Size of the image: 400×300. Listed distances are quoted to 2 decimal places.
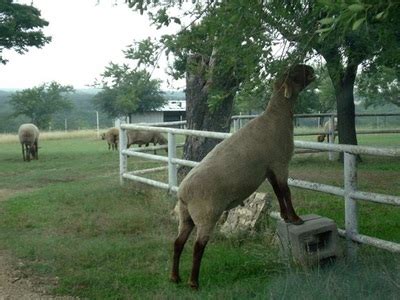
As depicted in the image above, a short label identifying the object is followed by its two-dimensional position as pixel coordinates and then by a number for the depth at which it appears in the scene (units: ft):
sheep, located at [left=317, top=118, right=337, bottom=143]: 54.15
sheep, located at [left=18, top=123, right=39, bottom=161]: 72.84
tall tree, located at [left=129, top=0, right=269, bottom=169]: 16.44
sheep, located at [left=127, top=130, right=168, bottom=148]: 71.15
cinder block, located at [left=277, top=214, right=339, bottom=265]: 18.39
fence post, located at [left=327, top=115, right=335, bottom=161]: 53.83
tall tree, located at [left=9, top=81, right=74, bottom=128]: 199.21
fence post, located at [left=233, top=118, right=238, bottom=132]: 57.59
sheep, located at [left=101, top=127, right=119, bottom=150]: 86.07
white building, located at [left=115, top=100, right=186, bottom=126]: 176.35
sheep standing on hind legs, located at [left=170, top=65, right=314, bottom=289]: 17.76
